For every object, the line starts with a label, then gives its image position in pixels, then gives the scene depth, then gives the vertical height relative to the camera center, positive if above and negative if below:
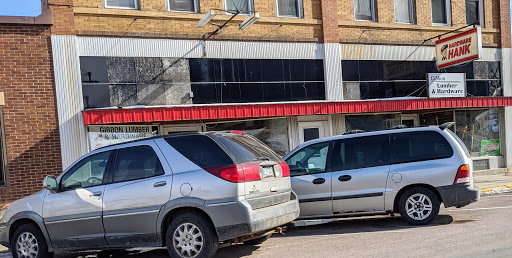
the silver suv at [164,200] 5.57 -1.10
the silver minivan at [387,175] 7.55 -1.25
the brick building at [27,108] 10.91 +0.38
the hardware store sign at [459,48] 14.36 +1.62
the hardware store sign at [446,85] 16.12 +0.48
